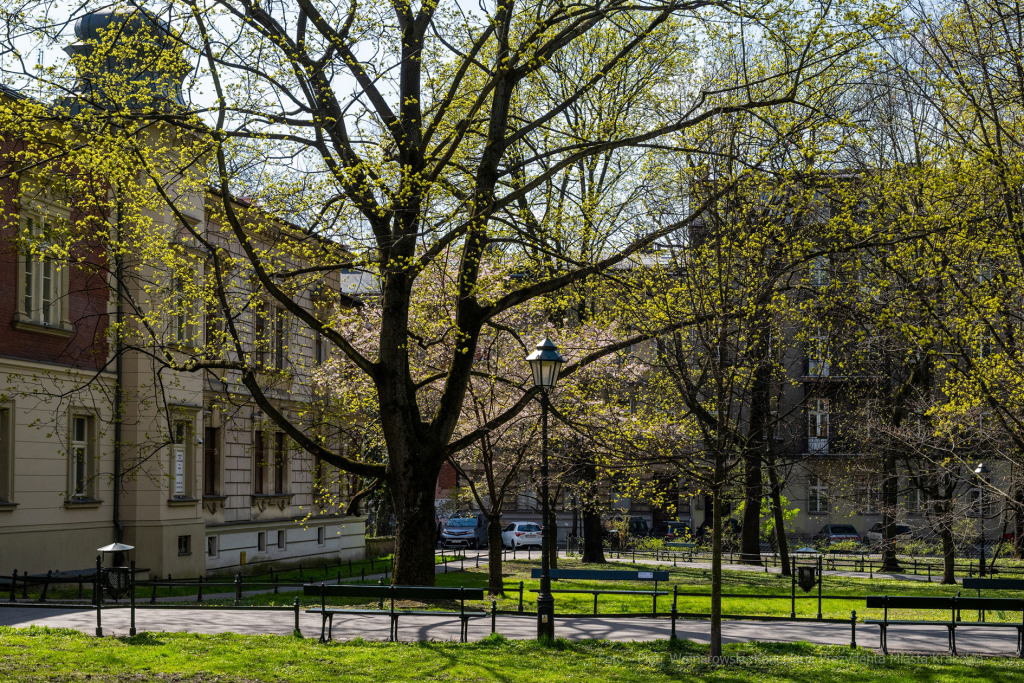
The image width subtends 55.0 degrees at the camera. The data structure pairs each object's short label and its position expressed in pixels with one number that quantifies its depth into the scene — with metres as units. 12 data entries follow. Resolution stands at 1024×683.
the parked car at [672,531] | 50.37
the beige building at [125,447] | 21.44
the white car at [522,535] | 49.19
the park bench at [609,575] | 17.58
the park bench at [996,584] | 17.58
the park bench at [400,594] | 13.89
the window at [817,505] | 53.50
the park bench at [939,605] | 13.73
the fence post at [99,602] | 13.56
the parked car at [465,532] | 51.25
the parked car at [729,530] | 42.42
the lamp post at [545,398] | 13.66
